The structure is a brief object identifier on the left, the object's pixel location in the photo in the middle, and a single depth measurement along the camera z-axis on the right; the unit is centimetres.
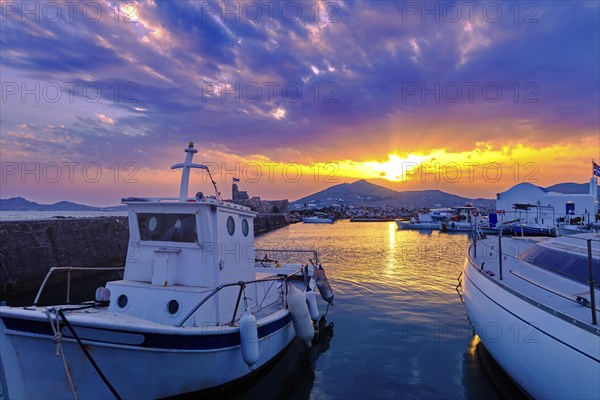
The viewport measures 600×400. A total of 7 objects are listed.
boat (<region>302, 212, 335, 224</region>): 10138
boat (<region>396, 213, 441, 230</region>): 7325
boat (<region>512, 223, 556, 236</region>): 4622
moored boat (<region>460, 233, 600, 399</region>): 505
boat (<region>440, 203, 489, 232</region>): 5941
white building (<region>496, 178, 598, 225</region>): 4947
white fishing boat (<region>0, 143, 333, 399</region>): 614
